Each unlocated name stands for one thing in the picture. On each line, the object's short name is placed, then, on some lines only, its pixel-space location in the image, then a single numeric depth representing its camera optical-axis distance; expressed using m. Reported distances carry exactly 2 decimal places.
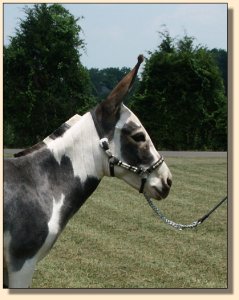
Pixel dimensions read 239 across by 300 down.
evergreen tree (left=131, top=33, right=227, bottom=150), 17.86
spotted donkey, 4.10
